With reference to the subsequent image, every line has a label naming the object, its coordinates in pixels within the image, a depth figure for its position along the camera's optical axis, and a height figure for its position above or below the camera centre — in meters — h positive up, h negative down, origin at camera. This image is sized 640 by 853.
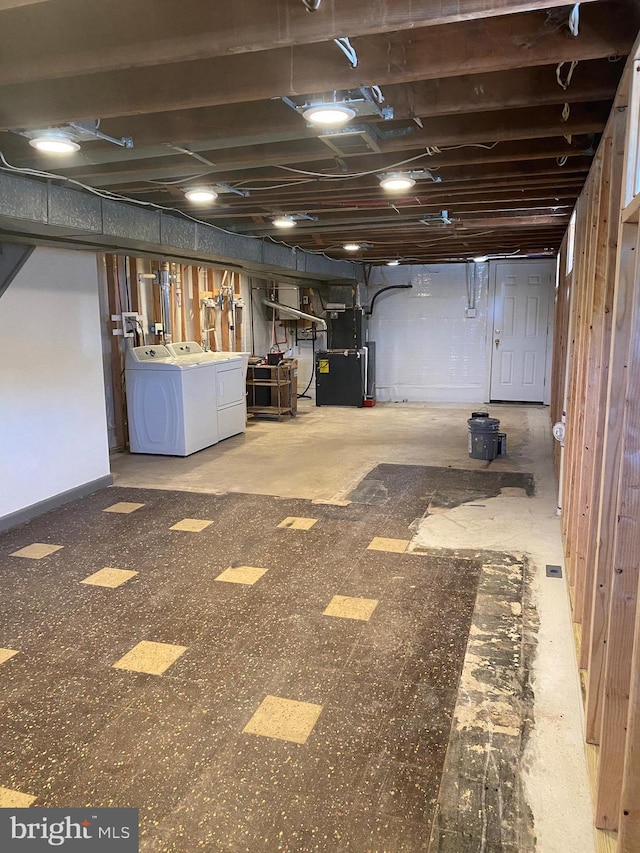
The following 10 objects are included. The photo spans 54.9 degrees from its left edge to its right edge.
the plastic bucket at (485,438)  5.80 -0.90
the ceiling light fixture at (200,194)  3.63 +0.88
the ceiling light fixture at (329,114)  2.24 +0.84
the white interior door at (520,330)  9.05 +0.18
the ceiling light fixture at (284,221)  4.73 +0.94
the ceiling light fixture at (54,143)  2.60 +0.86
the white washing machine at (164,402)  5.99 -0.58
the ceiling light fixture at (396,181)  3.39 +0.89
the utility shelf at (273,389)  8.15 -0.62
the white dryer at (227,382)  6.67 -0.43
